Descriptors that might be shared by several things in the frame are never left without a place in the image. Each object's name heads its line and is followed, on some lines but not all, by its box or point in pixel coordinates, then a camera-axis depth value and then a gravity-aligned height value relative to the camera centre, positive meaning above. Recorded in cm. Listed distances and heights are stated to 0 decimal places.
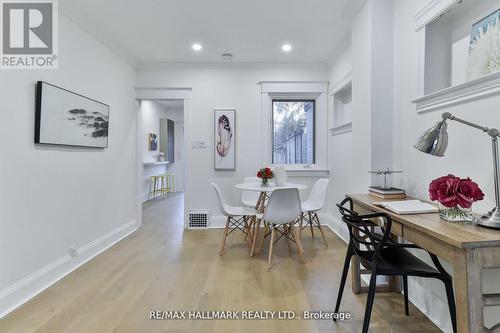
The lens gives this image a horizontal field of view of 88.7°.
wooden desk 98 -38
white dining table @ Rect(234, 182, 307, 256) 287 -29
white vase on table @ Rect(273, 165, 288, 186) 320 -14
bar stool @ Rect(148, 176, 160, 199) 686 -65
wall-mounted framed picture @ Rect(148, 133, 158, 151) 678 +59
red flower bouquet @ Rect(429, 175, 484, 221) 122 -15
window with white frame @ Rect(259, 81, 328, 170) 412 +65
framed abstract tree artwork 221 +45
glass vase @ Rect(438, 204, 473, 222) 125 -25
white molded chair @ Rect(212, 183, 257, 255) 302 -59
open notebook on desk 147 -26
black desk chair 139 -58
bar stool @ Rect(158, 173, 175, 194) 730 -60
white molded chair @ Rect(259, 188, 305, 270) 263 -46
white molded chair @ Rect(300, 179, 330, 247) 328 -48
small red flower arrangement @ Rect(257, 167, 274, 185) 313 -13
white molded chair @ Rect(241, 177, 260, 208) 361 -50
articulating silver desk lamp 114 +10
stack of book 192 -22
